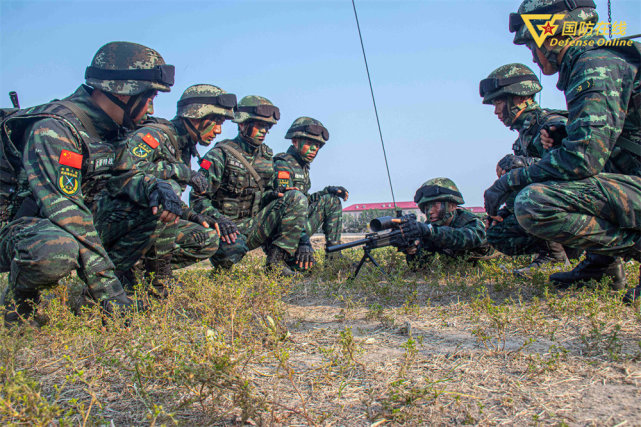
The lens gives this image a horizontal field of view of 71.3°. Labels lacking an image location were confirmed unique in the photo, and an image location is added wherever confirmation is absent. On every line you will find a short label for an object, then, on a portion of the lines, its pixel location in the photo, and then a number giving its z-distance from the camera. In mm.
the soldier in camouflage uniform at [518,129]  5004
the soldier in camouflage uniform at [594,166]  3365
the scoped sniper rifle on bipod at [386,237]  5188
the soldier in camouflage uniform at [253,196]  5988
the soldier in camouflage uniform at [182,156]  4453
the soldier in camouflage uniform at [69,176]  3152
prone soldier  5176
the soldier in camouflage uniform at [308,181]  7449
